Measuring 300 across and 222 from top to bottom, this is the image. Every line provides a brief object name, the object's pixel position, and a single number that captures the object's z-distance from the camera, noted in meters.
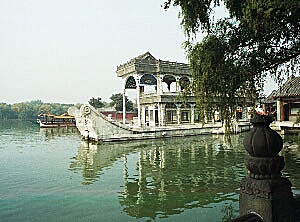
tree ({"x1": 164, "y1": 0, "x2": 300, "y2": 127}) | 4.54
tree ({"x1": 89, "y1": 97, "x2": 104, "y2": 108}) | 56.16
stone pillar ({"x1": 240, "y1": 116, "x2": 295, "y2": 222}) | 2.08
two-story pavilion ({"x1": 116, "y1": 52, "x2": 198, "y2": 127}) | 24.05
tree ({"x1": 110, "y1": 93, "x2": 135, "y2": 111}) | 55.59
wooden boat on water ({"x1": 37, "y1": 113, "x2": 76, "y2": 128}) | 44.34
